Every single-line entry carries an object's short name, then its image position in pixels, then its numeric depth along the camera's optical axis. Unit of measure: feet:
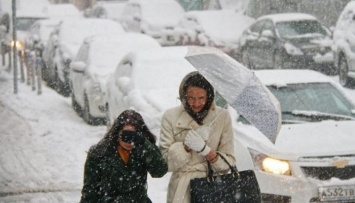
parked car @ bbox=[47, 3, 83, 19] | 98.94
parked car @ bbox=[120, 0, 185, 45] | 87.50
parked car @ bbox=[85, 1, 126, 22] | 106.52
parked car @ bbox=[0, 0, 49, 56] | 77.97
